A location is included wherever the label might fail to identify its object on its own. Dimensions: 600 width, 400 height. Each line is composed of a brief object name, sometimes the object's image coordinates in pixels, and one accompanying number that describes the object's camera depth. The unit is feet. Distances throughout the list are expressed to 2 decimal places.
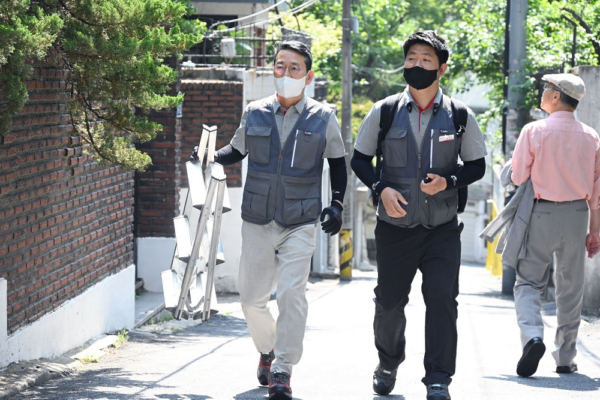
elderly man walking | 19.90
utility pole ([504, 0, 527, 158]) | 51.13
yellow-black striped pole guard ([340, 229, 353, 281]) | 65.98
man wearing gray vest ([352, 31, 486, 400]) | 16.42
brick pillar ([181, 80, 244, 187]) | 46.50
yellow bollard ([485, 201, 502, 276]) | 76.89
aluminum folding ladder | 19.03
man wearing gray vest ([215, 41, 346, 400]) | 17.08
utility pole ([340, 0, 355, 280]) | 65.98
